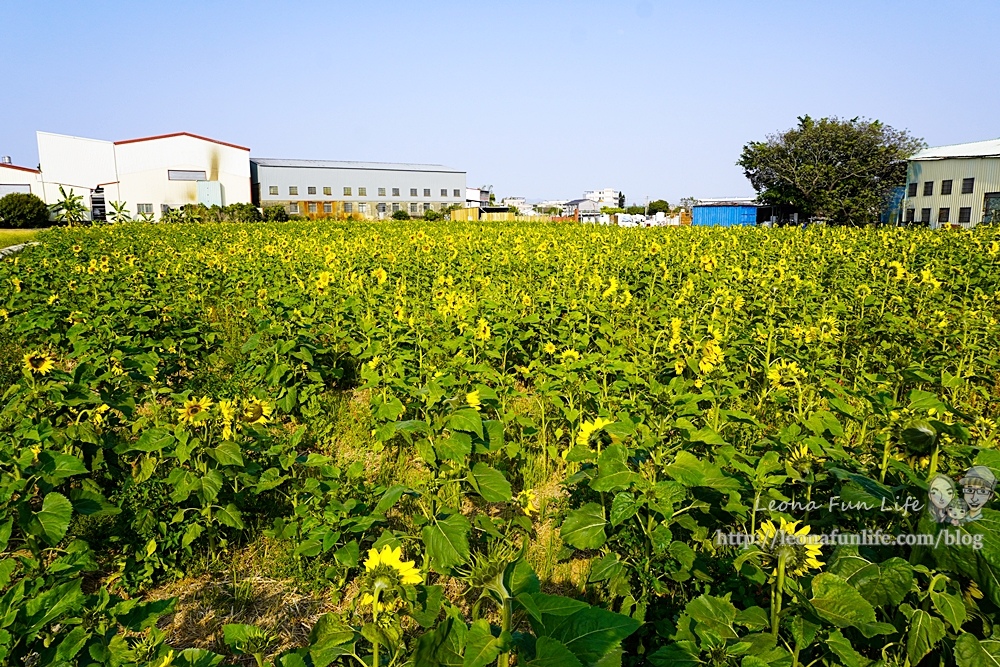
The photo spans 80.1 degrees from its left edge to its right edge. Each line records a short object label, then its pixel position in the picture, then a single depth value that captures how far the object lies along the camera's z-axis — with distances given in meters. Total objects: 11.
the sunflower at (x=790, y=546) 1.67
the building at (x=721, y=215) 41.78
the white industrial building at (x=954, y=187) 33.34
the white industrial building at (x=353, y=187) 60.56
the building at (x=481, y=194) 101.62
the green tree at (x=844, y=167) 40.12
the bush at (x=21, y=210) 40.89
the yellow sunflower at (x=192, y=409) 2.79
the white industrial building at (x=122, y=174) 48.94
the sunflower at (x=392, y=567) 1.48
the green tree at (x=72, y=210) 25.70
